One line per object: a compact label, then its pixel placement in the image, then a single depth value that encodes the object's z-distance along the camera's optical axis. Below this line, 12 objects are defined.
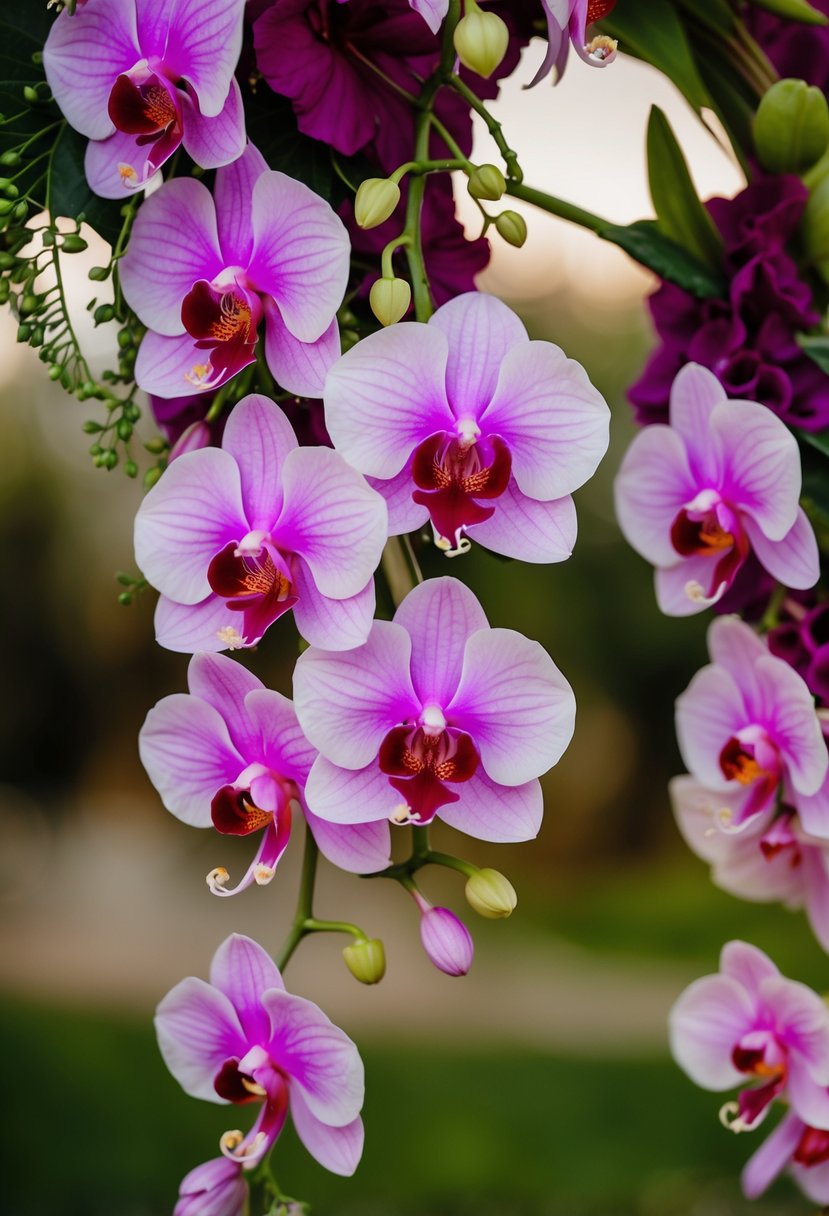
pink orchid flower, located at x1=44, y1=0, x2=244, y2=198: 1.09
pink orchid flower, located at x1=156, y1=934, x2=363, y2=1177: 1.11
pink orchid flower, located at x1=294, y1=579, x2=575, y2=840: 1.09
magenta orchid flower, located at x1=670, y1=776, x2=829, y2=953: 1.27
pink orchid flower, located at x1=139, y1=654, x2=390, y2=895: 1.11
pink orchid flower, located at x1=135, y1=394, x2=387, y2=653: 1.09
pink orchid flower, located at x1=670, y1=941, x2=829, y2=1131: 1.23
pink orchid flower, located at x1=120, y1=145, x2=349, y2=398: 1.10
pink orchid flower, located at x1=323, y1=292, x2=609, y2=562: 1.09
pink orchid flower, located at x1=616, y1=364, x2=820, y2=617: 1.18
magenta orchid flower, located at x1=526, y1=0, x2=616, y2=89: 1.10
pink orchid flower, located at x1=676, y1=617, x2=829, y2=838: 1.22
